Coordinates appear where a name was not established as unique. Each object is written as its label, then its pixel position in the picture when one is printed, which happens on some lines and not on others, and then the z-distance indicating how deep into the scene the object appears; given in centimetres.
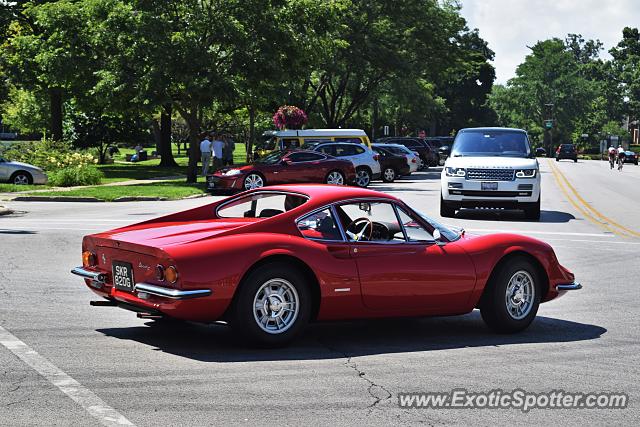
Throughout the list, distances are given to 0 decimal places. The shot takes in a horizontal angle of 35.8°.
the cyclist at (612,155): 7162
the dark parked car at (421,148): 5950
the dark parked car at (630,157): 9794
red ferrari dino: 751
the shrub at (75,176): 3406
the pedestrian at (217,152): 4191
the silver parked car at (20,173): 3294
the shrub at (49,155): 3800
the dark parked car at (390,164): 4069
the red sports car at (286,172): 3059
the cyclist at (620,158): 7006
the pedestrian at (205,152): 4278
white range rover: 2122
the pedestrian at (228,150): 4585
